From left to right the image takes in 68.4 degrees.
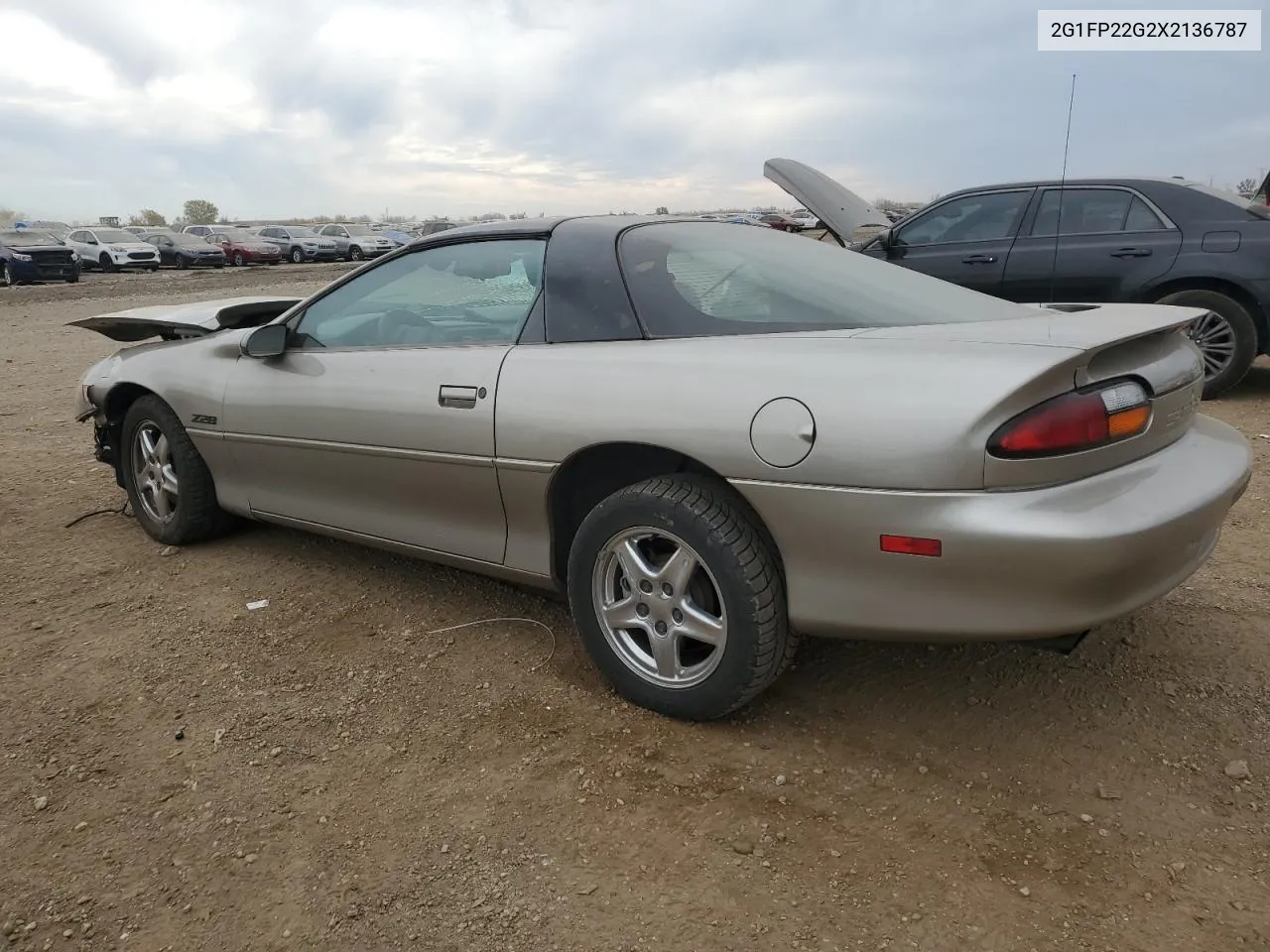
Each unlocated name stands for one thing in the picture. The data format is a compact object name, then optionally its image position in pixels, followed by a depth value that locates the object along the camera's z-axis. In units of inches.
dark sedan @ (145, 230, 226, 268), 1257.4
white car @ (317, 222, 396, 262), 1441.9
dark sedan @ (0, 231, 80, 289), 915.4
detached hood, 168.7
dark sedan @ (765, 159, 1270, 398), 238.5
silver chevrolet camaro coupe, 81.0
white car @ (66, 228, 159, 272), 1165.1
